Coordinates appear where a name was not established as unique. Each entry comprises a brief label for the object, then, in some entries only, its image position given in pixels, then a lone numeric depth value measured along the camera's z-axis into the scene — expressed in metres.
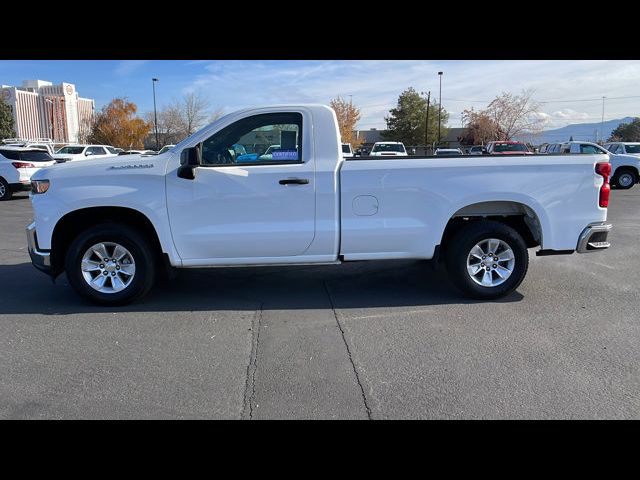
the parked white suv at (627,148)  19.94
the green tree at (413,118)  62.16
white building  90.31
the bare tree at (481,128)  56.25
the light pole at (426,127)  56.30
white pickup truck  5.01
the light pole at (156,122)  49.41
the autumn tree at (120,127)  56.56
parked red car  24.30
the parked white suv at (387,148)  25.89
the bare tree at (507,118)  55.81
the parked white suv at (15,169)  15.34
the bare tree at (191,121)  52.14
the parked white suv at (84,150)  25.73
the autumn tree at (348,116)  54.88
